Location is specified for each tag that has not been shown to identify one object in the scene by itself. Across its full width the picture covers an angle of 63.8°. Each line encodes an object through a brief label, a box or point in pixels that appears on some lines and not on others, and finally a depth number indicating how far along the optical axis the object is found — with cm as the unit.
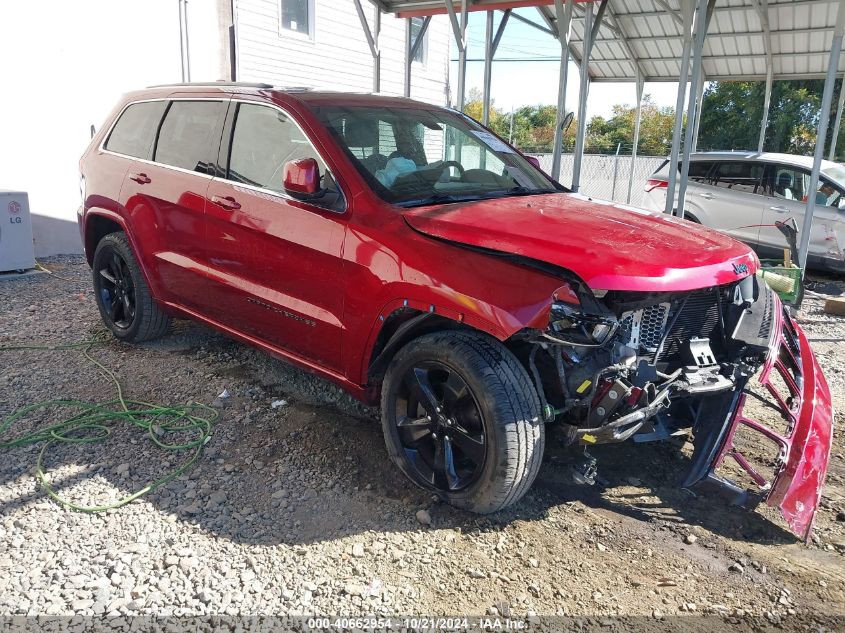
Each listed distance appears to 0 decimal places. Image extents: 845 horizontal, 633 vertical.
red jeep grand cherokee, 283
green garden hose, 371
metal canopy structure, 805
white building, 852
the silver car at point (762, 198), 927
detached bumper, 302
